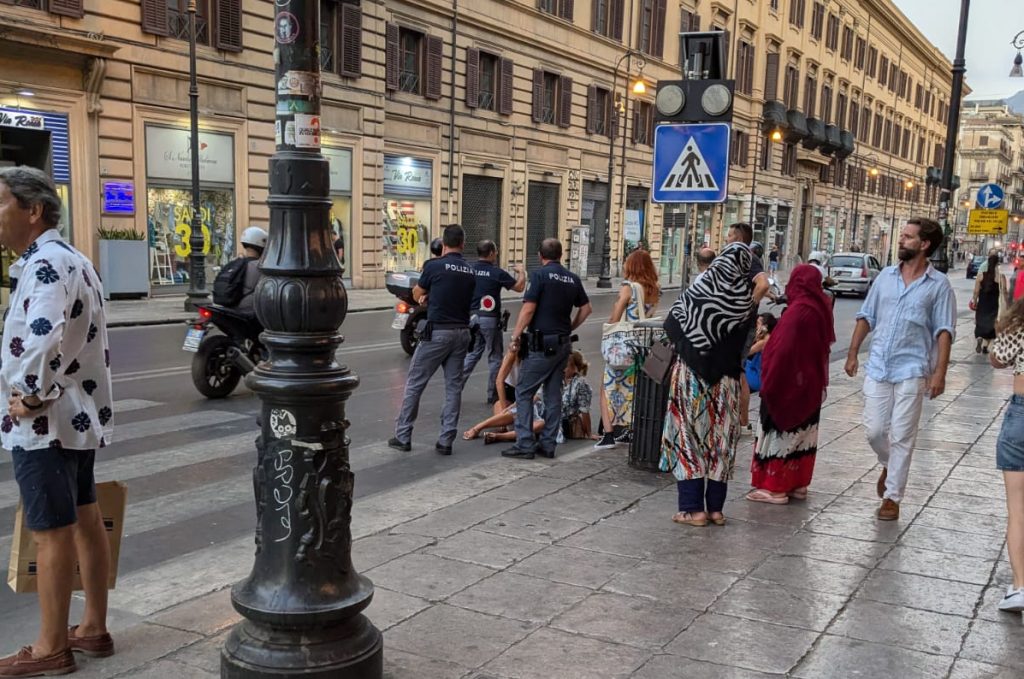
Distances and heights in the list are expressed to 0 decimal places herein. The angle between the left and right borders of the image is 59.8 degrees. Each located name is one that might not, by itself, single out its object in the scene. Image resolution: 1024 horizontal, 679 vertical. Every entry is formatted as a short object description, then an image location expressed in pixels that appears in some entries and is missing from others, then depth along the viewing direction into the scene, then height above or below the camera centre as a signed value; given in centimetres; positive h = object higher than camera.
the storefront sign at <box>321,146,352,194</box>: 2414 +127
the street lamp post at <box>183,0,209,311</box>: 1741 -38
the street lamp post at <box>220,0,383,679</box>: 315 -73
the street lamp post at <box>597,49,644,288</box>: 3116 +146
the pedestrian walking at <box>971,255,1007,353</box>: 1469 -101
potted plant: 1847 -113
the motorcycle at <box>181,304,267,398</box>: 943 -144
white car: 3140 -136
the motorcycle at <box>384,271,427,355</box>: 1295 -132
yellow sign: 1955 +39
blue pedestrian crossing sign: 670 +50
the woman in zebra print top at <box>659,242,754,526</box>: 535 -91
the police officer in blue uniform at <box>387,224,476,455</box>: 742 -100
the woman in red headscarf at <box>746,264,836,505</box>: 599 -105
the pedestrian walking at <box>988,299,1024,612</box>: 420 -97
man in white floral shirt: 323 -70
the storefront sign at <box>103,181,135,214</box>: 1870 +22
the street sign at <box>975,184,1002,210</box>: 1883 +91
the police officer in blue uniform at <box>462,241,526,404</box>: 876 -93
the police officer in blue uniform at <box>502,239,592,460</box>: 706 -92
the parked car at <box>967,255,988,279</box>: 4709 -158
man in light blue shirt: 550 -71
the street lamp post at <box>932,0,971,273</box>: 1773 +233
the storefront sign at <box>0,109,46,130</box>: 1691 +163
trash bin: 674 -146
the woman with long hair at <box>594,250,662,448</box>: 755 -75
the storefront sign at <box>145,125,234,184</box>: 1975 +127
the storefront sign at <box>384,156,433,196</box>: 2641 +129
